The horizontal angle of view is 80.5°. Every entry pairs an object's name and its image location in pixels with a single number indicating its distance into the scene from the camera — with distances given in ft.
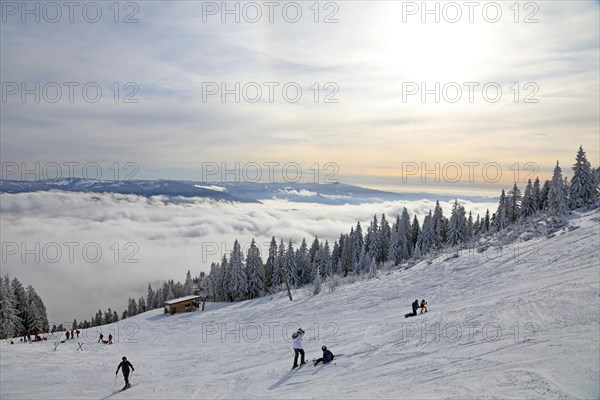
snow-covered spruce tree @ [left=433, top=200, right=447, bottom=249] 223.51
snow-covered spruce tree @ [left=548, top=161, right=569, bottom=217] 133.90
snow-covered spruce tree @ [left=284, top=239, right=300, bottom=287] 223.10
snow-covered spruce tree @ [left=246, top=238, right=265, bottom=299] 206.15
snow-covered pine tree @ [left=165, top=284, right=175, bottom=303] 304.95
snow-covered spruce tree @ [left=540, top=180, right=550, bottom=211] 199.84
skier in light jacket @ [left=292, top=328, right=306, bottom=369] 46.46
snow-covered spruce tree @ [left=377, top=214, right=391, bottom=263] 237.39
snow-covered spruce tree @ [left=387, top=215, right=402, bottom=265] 219.61
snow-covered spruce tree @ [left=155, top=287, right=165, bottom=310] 326.44
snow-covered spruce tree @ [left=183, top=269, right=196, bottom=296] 296.88
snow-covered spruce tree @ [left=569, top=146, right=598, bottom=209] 138.10
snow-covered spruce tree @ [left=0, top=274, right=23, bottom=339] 164.25
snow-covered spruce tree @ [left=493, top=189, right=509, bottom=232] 187.21
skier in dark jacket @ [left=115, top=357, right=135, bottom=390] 48.83
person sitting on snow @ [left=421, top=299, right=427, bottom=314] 61.12
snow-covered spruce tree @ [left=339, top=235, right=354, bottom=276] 249.59
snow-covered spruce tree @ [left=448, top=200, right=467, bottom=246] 214.90
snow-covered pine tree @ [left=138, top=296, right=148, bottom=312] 367.70
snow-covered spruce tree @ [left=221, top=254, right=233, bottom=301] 209.36
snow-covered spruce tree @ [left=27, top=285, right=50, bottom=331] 211.61
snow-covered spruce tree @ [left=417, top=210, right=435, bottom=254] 221.42
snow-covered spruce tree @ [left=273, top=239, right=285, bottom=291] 224.29
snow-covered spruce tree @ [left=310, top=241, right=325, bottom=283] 232.20
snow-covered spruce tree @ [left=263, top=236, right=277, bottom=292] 243.60
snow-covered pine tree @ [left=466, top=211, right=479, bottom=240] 240.67
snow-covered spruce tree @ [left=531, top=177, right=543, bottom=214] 203.00
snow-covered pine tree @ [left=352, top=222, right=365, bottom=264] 240.32
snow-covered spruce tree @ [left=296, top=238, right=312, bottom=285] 237.45
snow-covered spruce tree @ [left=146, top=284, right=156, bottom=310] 346.13
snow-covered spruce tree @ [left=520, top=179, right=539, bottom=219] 205.16
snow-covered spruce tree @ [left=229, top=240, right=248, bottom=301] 201.67
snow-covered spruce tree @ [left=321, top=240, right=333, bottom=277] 227.90
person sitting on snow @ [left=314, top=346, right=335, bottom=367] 45.01
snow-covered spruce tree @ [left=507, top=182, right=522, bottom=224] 211.41
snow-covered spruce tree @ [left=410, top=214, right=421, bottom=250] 245.47
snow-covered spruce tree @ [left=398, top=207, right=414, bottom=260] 225.76
